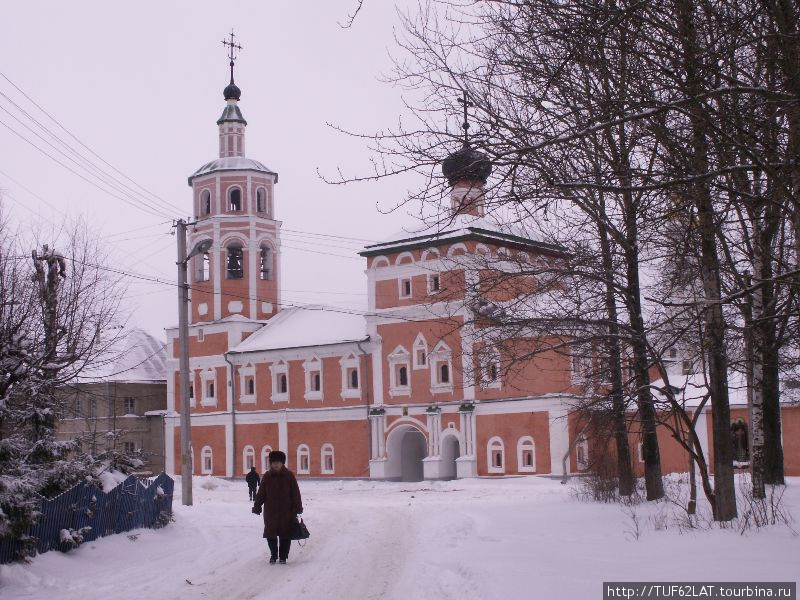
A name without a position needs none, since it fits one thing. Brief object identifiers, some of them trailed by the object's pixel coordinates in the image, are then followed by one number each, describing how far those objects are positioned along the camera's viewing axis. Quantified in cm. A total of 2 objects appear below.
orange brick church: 3775
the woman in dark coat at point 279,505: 1185
